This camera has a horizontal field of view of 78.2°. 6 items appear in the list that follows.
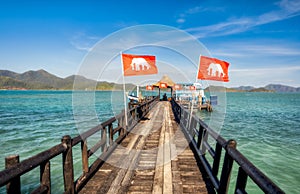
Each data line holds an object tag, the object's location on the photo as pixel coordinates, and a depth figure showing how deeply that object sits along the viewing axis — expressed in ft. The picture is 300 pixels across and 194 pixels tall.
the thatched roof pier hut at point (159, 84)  110.91
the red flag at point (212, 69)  26.22
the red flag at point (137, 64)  24.76
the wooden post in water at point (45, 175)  8.52
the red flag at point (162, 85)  107.82
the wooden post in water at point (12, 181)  6.64
